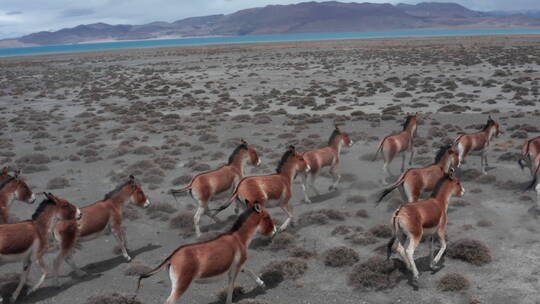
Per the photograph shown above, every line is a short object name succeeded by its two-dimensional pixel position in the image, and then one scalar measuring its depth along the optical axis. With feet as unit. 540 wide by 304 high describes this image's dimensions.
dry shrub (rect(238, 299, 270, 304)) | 25.44
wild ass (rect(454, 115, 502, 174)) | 47.09
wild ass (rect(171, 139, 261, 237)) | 35.50
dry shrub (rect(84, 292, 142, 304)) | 26.07
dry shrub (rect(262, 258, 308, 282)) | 29.55
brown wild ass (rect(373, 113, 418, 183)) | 48.16
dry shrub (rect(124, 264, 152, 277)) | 30.50
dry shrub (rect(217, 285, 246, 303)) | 26.78
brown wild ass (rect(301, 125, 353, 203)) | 44.37
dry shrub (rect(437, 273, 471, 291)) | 26.61
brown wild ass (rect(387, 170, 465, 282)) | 26.35
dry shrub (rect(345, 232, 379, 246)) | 34.04
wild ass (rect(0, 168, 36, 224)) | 33.55
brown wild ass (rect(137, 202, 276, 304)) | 21.33
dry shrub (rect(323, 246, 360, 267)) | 30.96
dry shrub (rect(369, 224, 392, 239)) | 34.94
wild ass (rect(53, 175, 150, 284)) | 28.22
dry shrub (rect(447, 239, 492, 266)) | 30.01
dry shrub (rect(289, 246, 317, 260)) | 32.45
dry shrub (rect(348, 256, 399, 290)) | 27.65
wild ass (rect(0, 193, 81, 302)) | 25.43
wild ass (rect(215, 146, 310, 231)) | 33.37
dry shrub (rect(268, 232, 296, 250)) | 34.00
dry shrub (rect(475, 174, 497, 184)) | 46.73
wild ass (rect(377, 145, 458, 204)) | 34.53
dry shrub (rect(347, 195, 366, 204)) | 43.55
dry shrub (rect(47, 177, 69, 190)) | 52.39
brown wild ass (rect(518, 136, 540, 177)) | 41.19
